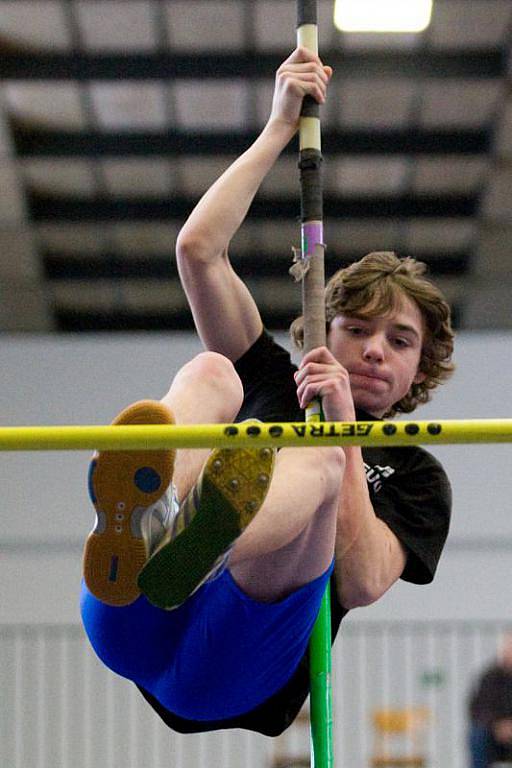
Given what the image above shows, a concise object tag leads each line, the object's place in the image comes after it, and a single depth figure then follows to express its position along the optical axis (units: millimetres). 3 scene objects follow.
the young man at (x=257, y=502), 7162
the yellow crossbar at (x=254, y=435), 7027
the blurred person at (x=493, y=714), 11105
